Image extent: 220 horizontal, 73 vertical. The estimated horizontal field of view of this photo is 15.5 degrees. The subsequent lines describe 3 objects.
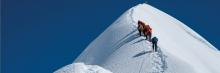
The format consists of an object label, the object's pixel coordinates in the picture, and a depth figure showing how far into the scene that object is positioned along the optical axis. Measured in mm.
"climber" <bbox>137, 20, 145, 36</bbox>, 67138
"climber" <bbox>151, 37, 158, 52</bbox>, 62184
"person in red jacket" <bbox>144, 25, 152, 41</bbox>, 65625
